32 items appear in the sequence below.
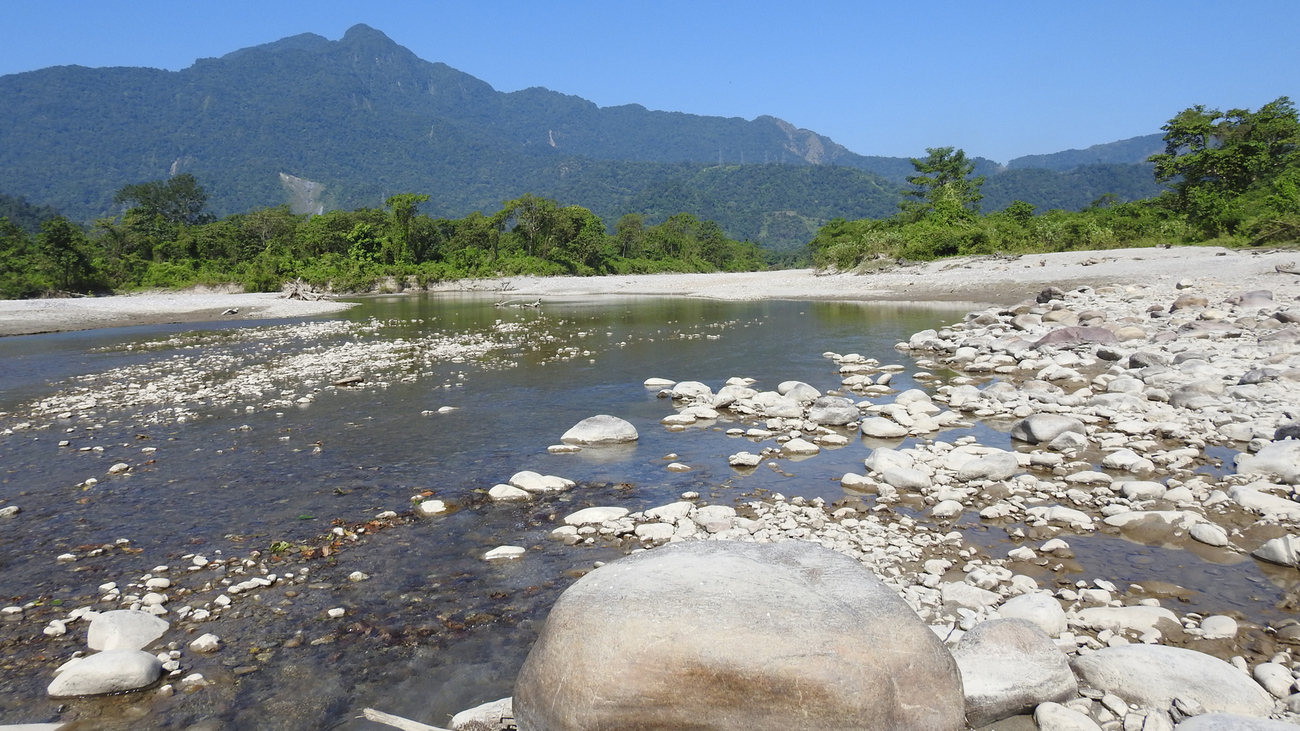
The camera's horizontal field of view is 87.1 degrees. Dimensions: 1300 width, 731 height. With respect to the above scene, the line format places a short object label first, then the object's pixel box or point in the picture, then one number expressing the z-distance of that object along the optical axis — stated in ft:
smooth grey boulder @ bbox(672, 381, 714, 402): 43.91
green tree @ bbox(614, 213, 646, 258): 327.26
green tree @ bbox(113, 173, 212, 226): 281.74
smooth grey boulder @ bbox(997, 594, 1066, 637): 15.56
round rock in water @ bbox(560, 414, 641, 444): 34.37
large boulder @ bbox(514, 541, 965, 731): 11.07
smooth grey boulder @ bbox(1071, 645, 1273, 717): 12.45
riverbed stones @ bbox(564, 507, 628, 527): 23.73
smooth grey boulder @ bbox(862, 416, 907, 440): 33.65
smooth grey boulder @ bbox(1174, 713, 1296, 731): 10.80
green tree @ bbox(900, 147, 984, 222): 217.64
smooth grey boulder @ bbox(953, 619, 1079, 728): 12.71
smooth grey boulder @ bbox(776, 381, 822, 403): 40.50
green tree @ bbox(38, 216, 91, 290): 160.15
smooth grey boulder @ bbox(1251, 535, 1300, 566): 18.38
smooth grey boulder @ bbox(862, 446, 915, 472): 27.27
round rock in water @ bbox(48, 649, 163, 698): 14.65
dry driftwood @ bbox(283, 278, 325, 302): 189.88
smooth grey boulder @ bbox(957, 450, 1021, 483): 26.27
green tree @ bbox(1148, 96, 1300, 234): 141.38
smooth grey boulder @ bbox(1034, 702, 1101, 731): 12.26
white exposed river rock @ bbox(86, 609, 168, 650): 16.35
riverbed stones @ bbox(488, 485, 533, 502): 26.71
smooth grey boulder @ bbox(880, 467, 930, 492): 25.91
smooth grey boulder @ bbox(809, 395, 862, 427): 35.83
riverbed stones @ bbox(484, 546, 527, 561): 21.38
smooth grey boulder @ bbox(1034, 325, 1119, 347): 52.80
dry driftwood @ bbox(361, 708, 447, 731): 12.96
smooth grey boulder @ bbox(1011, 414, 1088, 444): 30.63
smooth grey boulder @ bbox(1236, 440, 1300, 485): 23.48
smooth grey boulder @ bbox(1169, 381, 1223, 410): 33.40
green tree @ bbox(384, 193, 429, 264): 240.73
